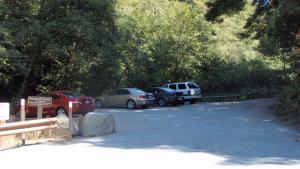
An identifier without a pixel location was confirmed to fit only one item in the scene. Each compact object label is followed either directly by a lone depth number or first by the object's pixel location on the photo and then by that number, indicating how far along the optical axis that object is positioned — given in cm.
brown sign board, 1702
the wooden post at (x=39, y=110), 1732
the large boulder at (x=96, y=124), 1641
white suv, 3475
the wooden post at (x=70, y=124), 1540
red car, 2505
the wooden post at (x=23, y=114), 1460
